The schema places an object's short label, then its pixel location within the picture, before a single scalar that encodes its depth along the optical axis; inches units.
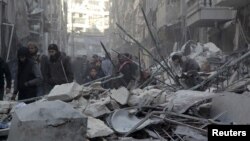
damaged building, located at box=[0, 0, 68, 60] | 508.9
